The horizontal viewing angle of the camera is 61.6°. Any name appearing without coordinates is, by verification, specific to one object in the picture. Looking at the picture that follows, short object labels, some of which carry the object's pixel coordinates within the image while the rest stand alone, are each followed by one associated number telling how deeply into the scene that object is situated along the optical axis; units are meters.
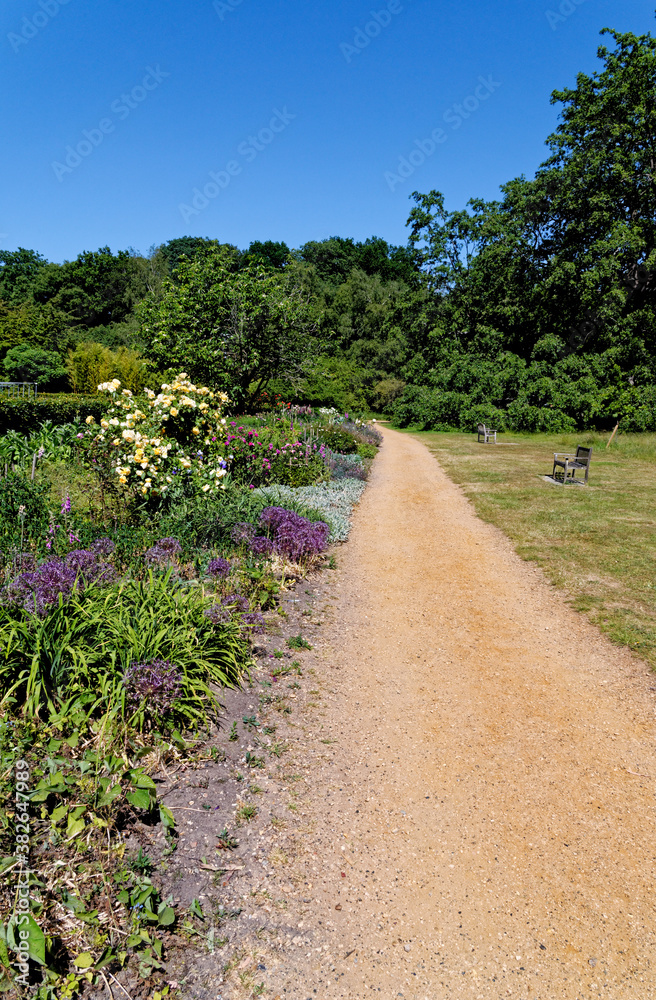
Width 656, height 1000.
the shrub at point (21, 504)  5.02
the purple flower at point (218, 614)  4.05
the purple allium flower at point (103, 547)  4.62
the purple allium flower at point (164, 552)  4.86
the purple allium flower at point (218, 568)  4.96
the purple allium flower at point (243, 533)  5.79
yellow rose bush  6.01
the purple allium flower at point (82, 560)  4.10
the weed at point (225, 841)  2.67
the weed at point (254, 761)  3.25
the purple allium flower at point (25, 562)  4.28
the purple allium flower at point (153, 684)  3.12
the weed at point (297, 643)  4.68
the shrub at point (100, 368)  27.67
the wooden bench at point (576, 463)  12.67
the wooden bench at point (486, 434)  23.00
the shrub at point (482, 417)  26.88
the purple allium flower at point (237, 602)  4.77
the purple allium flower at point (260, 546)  5.87
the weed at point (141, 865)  2.40
